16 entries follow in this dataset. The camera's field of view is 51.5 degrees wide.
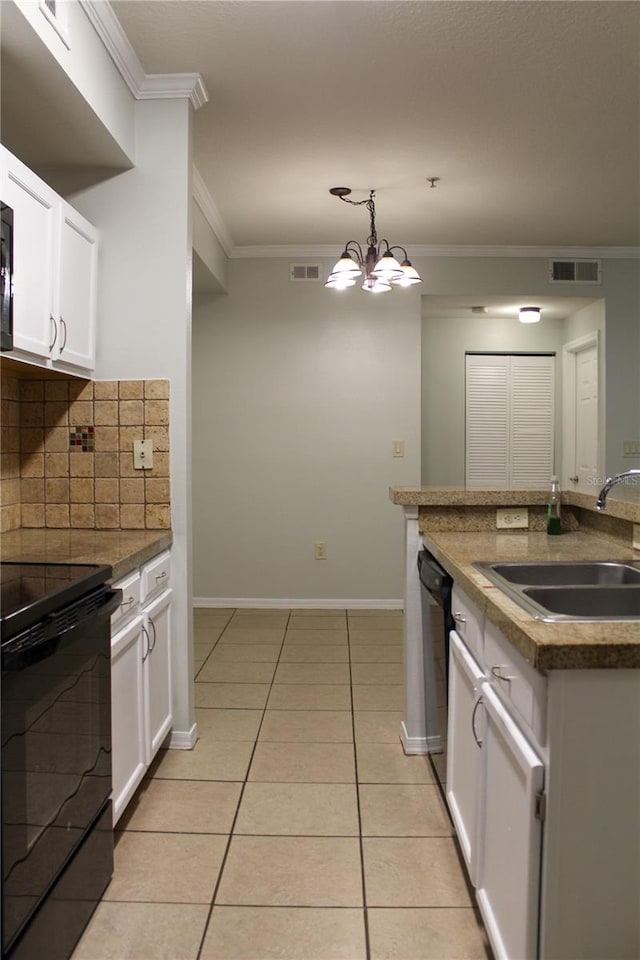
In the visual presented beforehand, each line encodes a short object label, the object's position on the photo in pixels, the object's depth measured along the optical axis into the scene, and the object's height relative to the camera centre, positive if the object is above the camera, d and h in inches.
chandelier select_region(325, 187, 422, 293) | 131.1 +38.4
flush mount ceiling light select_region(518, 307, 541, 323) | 209.3 +46.1
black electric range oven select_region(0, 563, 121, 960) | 50.8 -25.3
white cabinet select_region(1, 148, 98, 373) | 77.5 +24.4
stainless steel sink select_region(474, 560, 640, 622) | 63.6 -13.1
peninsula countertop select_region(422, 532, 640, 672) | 44.2 -12.0
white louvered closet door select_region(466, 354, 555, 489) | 228.4 +14.3
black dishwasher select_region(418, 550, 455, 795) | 81.4 -24.9
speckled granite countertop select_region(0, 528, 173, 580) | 78.1 -11.3
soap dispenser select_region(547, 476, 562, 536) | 96.0 -7.3
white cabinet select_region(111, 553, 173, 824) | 75.9 -27.7
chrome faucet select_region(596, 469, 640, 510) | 76.0 -3.7
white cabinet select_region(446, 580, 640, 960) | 44.9 -24.4
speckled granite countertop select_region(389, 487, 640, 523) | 99.2 -5.5
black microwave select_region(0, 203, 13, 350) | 72.0 +19.8
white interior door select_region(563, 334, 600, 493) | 206.2 +15.0
